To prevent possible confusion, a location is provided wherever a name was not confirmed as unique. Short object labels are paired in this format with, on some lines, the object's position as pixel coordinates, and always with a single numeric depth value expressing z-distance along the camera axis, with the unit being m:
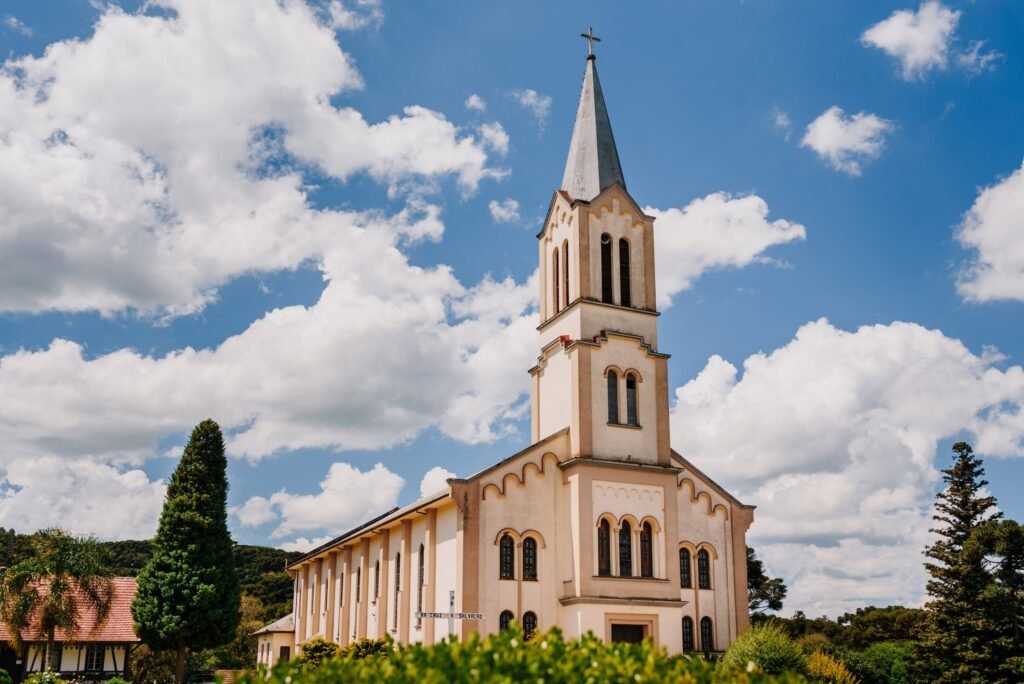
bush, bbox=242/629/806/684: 7.75
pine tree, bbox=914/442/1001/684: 40.06
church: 30.92
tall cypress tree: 43.38
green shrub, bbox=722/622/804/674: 28.20
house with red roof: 45.56
